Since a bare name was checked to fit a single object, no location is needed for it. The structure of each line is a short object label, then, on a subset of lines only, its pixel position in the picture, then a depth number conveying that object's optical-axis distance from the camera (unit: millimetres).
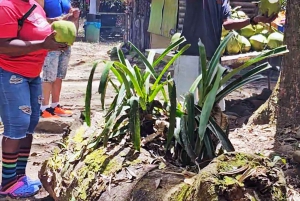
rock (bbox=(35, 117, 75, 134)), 5883
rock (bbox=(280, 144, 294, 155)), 3778
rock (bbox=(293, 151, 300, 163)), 3378
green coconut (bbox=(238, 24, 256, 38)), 7535
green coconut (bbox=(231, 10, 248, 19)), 6612
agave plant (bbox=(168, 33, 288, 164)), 2779
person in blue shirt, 5598
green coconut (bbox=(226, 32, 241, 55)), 6764
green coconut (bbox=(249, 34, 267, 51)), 7285
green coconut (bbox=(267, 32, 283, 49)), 7062
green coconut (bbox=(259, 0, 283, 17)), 5016
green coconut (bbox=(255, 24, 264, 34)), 7672
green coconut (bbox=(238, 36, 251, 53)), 7066
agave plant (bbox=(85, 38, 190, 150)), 3006
